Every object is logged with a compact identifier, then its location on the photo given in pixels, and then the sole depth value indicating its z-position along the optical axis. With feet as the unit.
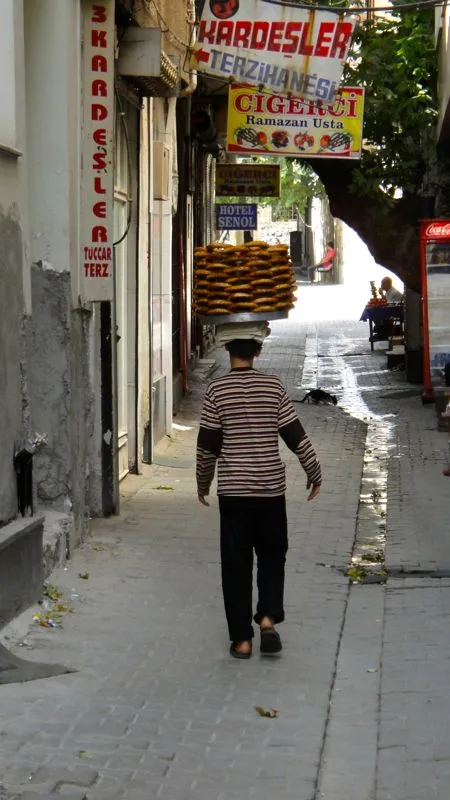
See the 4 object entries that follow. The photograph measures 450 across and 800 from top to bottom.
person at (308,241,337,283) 190.45
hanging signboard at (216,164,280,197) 83.87
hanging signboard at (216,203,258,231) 92.53
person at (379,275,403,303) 96.37
